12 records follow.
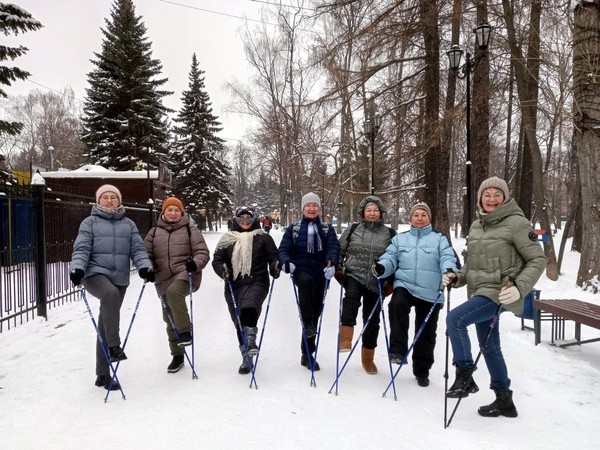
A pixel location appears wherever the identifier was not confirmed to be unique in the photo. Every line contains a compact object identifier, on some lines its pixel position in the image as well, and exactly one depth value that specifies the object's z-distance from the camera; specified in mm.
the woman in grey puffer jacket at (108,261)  3918
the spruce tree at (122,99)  25708
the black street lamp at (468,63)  8570
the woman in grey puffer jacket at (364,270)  4441
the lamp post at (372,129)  12891
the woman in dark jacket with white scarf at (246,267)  4363
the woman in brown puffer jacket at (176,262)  4359
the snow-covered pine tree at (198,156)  34156
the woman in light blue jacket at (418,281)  4168
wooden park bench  4663
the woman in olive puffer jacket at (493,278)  3395
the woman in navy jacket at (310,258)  4535
